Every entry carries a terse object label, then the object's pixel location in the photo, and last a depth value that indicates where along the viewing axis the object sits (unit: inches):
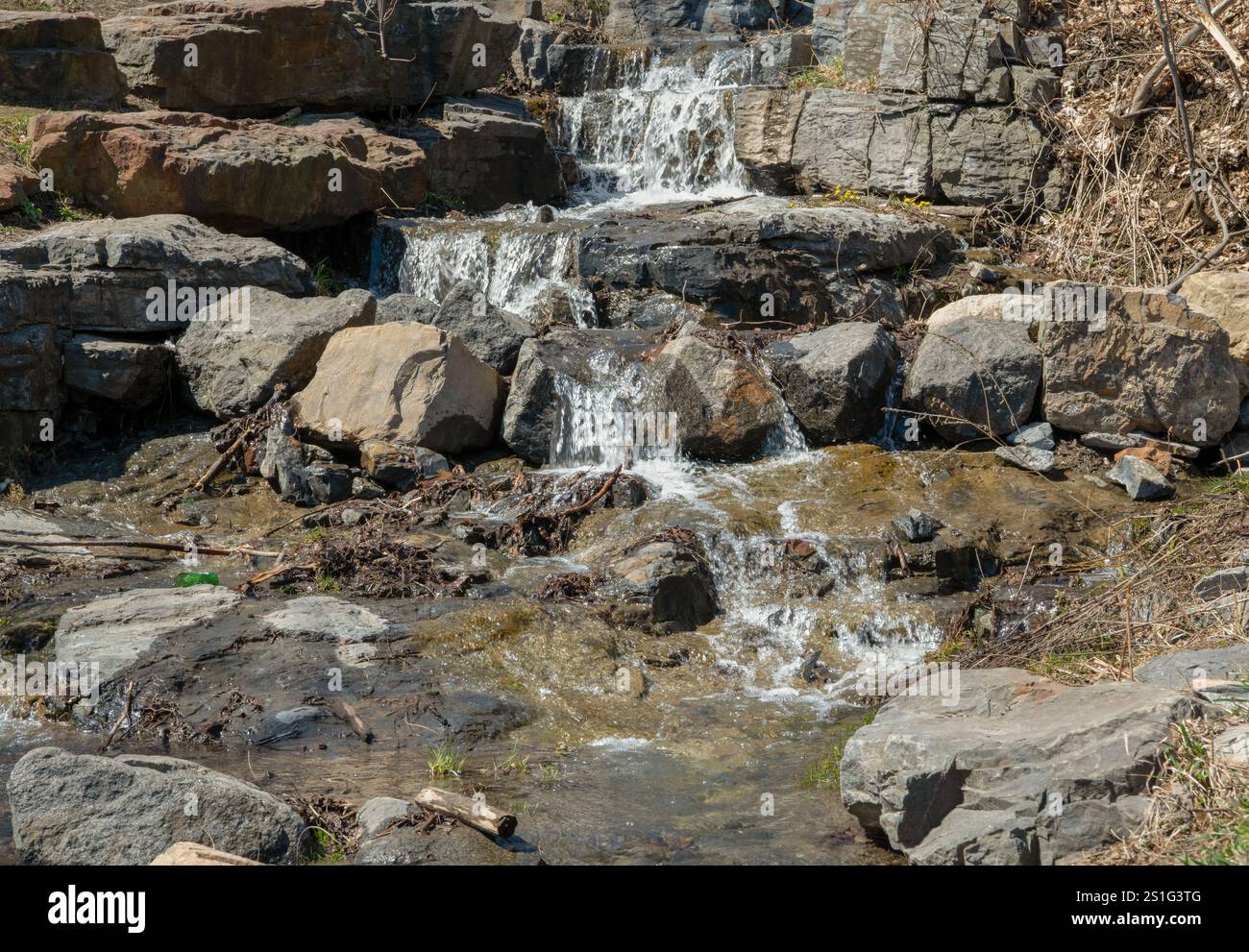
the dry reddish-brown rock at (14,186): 382.0
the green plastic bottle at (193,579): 281.6
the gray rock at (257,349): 363.9
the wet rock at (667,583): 275.7
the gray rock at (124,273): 353.7
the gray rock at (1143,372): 339.6
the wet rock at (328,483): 333.4
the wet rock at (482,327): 380.5
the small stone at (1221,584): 229.3
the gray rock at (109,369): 358.3
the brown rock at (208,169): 403.2
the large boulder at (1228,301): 357.1
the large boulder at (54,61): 449.4
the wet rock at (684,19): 631.8
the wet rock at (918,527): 299.6
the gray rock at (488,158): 502.9
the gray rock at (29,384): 346.0
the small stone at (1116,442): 341.1
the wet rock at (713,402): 348.2
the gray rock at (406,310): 393.4
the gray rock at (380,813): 178.4
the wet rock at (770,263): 408.2
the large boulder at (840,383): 353.1
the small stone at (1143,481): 322.0
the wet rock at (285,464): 335.3
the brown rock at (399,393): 350.3
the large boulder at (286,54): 466.9
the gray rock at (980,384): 346.6
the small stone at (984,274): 421.4
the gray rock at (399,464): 338.3
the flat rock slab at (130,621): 244.8
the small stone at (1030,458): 336.2
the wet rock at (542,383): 354.6
